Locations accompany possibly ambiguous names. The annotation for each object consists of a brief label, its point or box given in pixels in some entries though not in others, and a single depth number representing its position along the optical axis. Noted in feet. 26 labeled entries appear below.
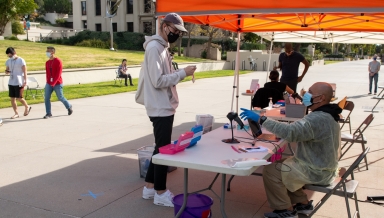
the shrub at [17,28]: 149.18
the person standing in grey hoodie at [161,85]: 12.53
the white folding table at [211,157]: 9.90
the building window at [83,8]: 204.33
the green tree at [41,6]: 273.75
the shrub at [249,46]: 142.31
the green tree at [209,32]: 115.57
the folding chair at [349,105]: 20.17
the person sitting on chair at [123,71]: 57.31
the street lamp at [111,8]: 152.25
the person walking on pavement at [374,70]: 51.90
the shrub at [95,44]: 128.36
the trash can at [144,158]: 16.31
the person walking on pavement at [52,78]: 29.91
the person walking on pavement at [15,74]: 29.73
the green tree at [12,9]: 120.00
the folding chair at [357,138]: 17.05
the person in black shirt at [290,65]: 26.84
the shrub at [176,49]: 134.76
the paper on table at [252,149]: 11.49
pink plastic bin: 10.92
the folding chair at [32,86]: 41.99
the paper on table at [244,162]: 9.82
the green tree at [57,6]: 281.13
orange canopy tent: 15.52
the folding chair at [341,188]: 10.91
